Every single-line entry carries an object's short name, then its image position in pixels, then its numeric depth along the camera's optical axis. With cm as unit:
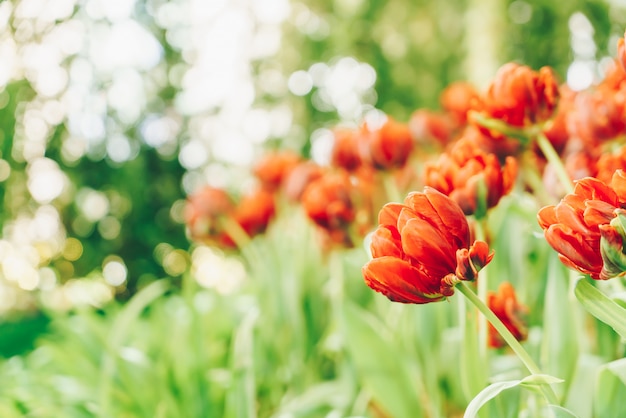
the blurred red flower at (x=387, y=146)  130
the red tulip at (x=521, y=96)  100
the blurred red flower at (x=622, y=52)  91
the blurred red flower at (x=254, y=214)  165
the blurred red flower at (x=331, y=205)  129
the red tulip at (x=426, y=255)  84
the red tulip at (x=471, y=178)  98
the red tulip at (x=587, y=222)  83
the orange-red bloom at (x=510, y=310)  101
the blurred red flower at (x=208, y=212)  166
